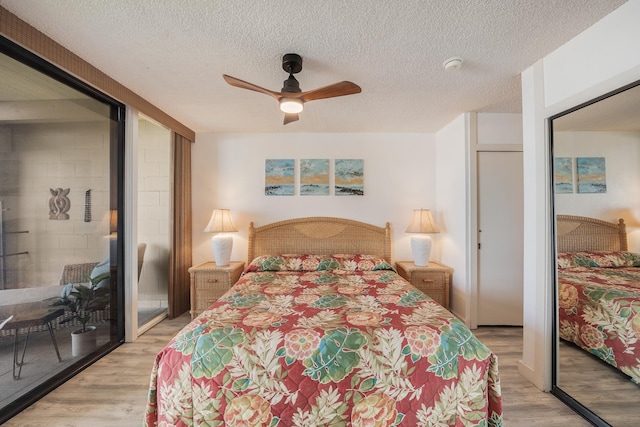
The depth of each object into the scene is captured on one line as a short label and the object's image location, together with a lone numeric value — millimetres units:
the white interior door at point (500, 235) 2883
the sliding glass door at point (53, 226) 1689
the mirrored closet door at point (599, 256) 1492
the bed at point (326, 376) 1364
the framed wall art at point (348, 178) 3598
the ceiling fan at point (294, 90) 1787
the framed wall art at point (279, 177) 3592
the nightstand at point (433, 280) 3096
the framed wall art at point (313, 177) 3598
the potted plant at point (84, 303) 2088
